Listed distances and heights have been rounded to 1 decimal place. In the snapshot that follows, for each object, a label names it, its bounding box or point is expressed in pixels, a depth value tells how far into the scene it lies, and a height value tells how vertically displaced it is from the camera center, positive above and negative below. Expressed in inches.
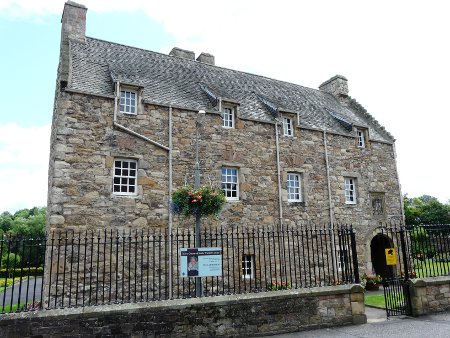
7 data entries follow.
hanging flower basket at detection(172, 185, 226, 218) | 428.5 +46.1
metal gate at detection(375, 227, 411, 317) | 407.5 -69.7
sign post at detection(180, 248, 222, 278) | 362.3 -23.0
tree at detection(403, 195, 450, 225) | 1765.5 +110.7
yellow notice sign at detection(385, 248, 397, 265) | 413.7 -24.4
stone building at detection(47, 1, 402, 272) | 529.0 +160.6
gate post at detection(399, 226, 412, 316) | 405.4 -63.7
